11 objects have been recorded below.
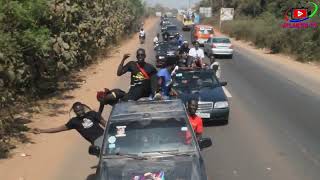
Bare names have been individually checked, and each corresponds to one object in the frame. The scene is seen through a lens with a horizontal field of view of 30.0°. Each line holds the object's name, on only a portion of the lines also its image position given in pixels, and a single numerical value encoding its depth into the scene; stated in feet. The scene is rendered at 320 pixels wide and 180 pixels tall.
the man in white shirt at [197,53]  71.22
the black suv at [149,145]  23.39
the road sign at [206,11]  423.23
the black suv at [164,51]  111.45
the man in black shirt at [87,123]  30.35
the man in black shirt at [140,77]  38.17
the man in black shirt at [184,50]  76.13
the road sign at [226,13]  326.81
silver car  133.28
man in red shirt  31.65
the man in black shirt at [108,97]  36.92
